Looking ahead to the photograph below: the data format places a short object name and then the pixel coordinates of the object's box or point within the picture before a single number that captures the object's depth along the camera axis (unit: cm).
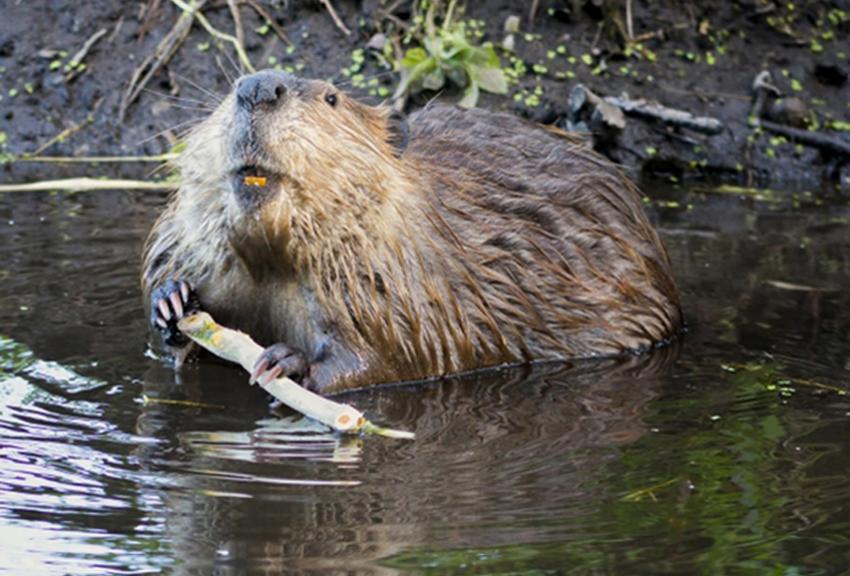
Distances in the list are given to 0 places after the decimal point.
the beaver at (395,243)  812
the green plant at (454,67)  1368
